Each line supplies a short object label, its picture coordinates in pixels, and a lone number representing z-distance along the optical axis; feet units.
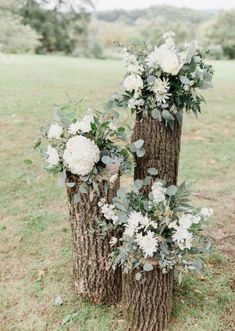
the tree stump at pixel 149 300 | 7.24
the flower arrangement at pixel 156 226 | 6.86
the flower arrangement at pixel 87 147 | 7.00
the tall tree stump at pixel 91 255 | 7.70
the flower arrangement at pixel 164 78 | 6.79
